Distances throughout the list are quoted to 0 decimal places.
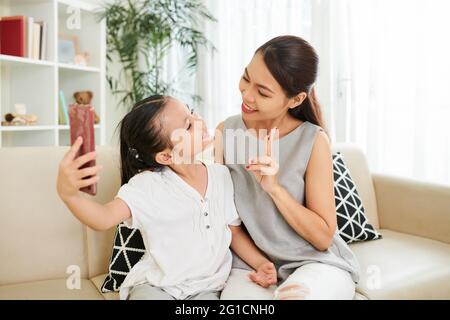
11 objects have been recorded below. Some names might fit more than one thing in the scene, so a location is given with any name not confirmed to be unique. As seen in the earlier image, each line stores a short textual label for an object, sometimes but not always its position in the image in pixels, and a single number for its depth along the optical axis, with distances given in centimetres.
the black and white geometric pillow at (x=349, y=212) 183
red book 279
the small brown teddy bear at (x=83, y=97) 329
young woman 124
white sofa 144
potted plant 348
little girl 122
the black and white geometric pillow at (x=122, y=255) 142
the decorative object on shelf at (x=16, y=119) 281
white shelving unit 296
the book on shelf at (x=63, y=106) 312
